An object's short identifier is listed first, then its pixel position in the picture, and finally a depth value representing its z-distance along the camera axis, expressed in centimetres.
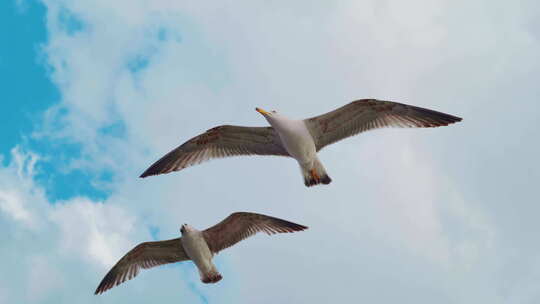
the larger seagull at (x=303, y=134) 1327
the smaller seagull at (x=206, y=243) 1555
